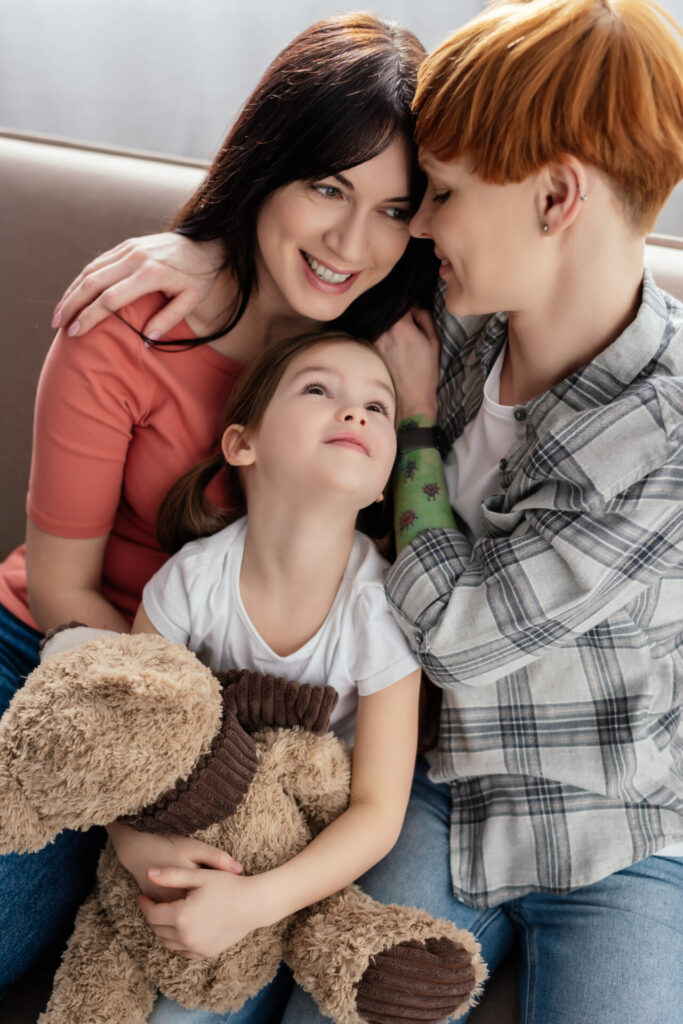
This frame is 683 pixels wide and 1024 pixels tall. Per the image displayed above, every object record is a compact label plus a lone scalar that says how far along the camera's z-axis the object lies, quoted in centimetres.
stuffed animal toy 84
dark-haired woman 103
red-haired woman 88
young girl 103
